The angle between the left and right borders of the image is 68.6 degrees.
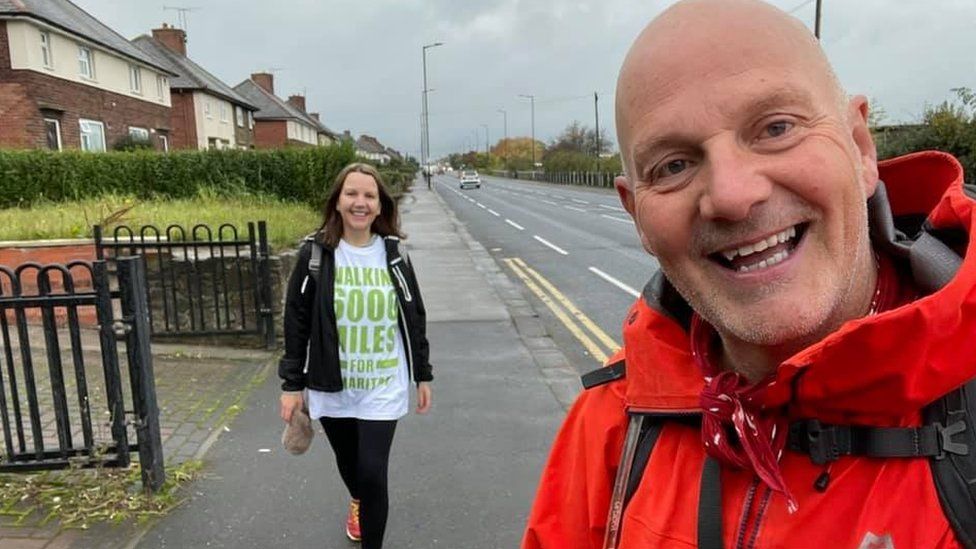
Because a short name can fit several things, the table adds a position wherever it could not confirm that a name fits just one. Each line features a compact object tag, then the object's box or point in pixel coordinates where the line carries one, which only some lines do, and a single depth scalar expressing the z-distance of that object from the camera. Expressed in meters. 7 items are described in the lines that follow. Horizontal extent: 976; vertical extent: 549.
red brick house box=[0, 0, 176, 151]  22.75
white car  61.22
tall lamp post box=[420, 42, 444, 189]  50.83
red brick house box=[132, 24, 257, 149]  39.34
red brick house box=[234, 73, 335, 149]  57.41
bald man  1.02
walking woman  3.28
